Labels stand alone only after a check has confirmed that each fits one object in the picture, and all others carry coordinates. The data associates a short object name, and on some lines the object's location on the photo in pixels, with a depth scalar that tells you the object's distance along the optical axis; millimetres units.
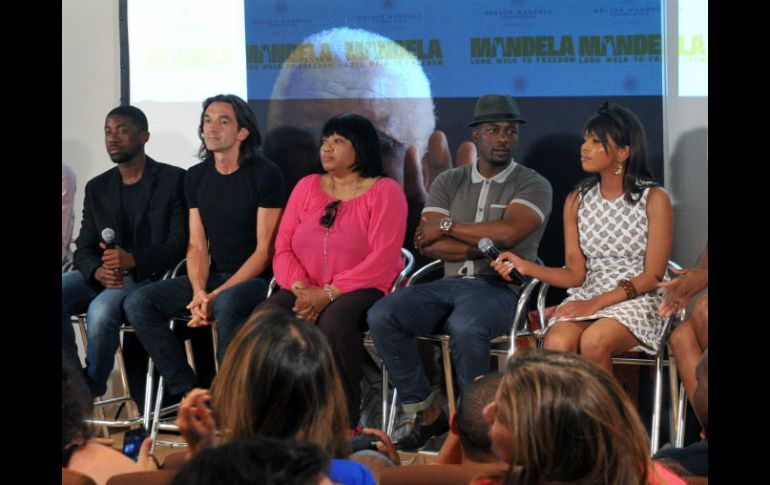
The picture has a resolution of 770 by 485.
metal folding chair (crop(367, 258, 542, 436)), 9352
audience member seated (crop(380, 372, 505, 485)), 5742
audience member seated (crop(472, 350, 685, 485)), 4262
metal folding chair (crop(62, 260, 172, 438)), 10695
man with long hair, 10500
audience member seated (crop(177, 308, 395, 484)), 4965
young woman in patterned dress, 8961
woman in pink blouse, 9750
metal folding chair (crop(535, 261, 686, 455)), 8906
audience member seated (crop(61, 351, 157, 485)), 5262
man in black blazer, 10945
